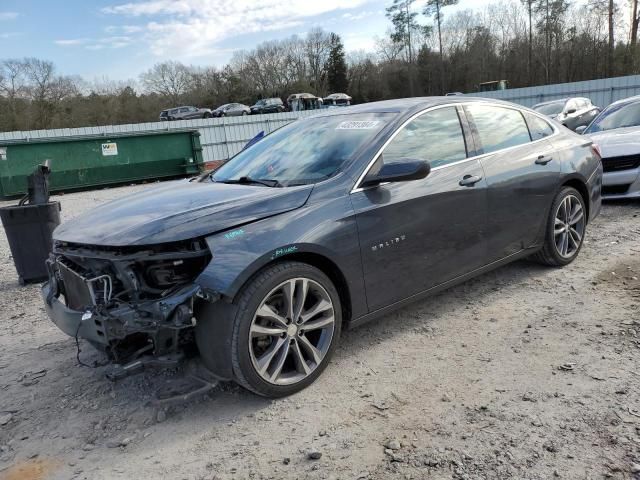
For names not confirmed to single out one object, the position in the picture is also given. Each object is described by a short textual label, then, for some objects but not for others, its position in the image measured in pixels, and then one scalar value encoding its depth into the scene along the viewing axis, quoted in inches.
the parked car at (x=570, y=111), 633.6
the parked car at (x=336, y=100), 1933.7
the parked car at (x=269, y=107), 1786.4
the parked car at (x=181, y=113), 1720.0
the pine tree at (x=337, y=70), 2925.7
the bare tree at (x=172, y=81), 2664.9
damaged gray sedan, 108.0
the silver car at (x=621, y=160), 272.1
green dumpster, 609.9
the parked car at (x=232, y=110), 1752.0
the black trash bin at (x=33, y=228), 228.5
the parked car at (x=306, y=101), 1805.2
